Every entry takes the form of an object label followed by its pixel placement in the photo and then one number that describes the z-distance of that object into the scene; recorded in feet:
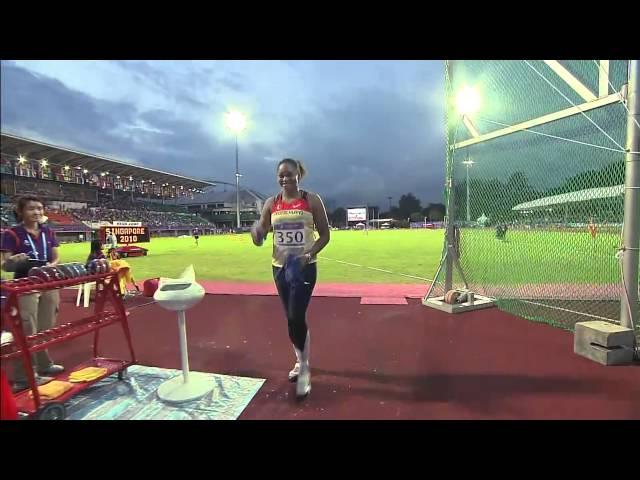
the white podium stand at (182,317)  8.63
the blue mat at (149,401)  8.39
